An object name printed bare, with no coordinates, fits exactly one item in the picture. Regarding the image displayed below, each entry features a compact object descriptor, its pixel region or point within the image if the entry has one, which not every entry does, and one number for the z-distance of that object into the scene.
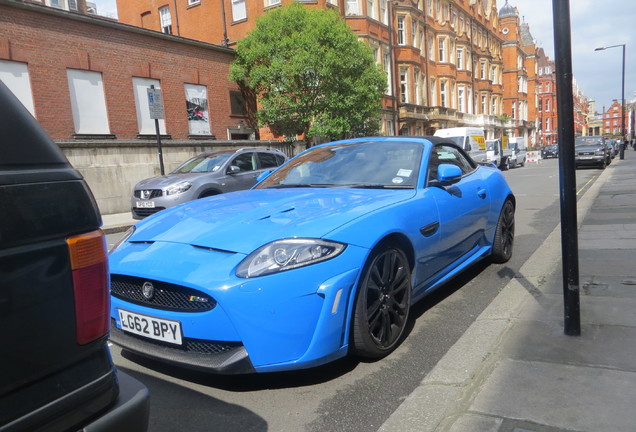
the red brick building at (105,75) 13.71
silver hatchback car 9.15
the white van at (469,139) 21.80
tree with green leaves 18.23
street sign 10.53
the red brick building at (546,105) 90.38
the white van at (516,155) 30.06
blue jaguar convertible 2.31
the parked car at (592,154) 21.12
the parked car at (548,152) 47.94
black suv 1.14
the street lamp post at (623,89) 34.69
